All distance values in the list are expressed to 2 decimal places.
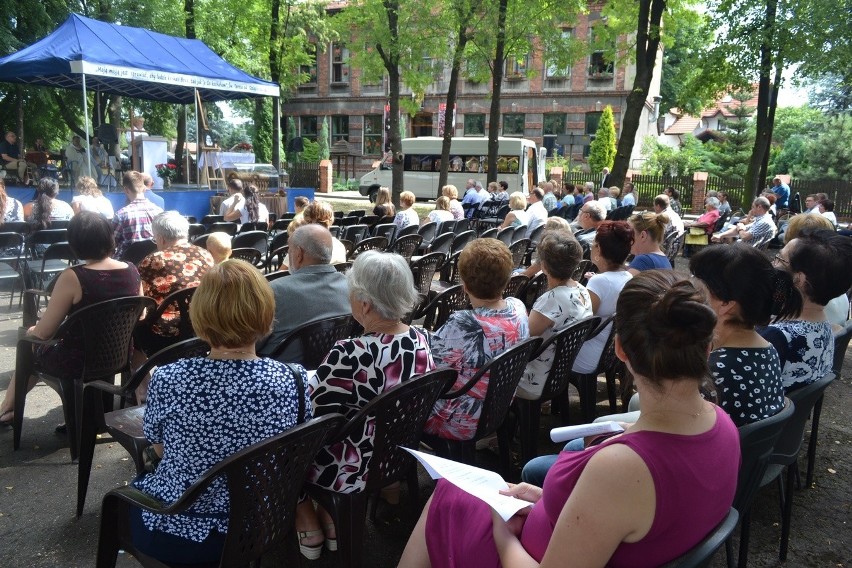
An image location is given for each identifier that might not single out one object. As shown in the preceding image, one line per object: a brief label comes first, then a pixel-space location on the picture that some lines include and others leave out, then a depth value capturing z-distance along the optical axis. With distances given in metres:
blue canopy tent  11.38
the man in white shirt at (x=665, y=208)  9.93
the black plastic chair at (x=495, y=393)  2.70
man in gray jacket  3.28
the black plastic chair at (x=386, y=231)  8.41
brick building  32.19
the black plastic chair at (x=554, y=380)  3.29
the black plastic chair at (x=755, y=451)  1.99
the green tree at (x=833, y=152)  30.48
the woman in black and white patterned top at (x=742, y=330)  2.19
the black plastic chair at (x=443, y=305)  4.21
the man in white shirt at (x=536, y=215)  9.75
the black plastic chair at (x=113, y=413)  2.61
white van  24.75
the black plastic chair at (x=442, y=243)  7.45
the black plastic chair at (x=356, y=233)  7.90
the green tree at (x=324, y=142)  36.41
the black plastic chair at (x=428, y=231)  8.95
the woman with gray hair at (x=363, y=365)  2.30
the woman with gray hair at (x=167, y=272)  3.89
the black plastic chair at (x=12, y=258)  6.37
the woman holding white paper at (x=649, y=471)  1.38
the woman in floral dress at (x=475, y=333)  2.87
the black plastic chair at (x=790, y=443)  2.53
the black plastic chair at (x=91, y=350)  3.32
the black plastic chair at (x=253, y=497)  1.75
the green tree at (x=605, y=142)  29.72
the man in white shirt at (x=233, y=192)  10.14
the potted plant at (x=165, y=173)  16.86
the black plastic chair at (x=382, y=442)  2.22
